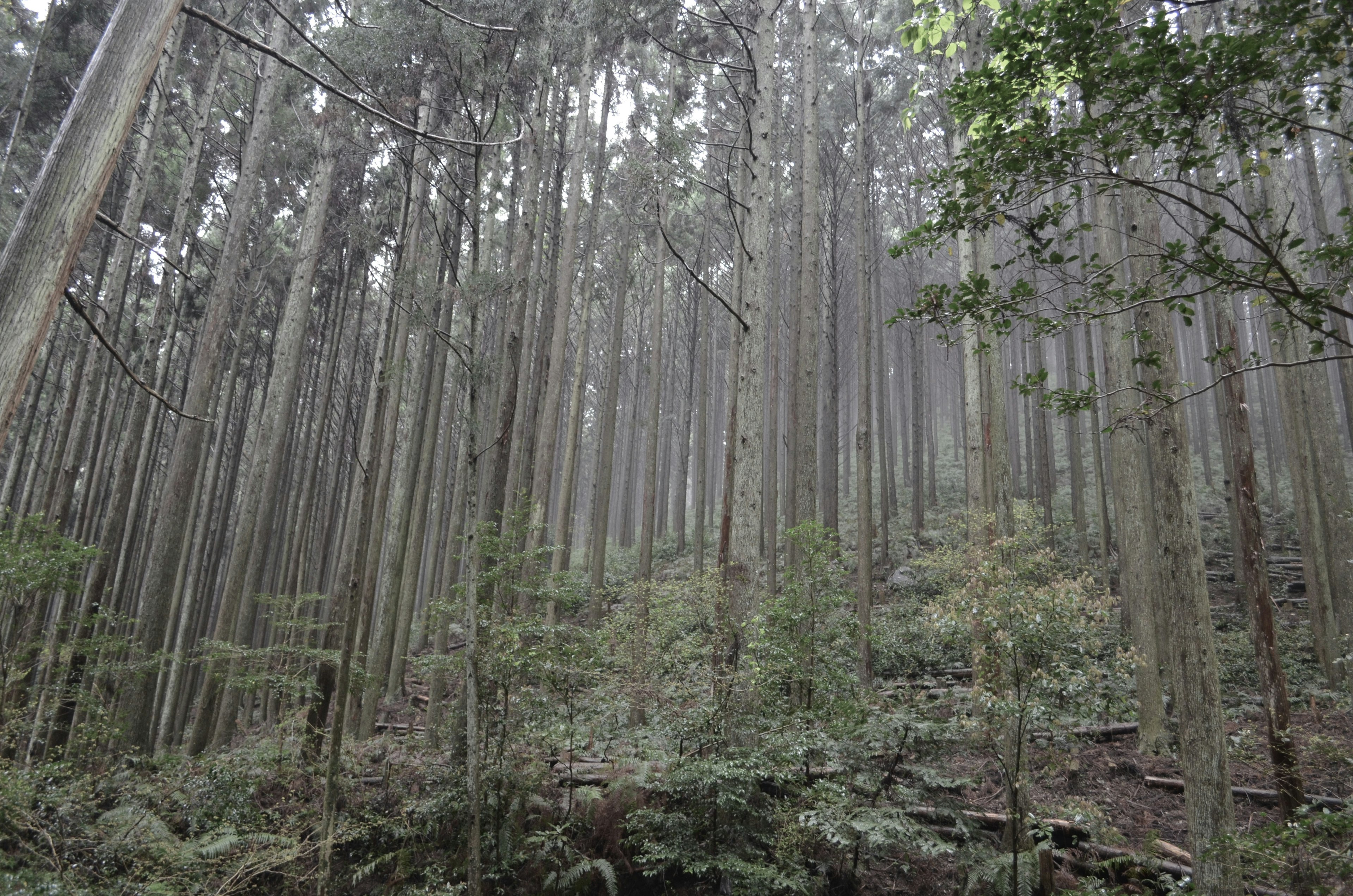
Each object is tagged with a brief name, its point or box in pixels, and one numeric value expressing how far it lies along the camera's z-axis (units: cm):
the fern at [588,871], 581
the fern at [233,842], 605
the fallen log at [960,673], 1131
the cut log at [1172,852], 562
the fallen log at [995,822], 609
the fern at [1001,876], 511
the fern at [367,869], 627
